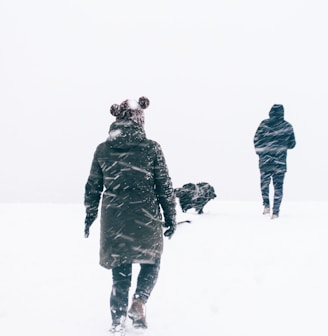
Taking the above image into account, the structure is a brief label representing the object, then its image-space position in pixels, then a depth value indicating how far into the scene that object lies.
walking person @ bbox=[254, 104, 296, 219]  9.66
